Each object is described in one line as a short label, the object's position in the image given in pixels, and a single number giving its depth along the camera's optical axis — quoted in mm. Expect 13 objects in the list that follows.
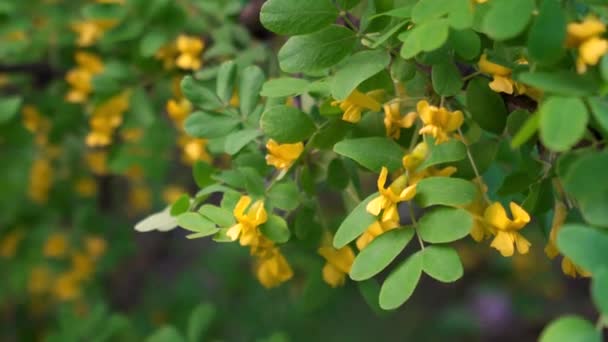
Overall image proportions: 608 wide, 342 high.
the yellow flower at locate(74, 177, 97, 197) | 985
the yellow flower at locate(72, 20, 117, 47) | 798
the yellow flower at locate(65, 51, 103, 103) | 793
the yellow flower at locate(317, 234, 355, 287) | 647
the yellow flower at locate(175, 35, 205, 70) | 737
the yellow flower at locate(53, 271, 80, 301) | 958
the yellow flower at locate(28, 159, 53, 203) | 957
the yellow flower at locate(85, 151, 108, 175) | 910
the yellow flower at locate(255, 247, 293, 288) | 648
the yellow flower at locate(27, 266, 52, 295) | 1096
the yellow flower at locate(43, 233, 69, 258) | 940
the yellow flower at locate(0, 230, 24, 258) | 973
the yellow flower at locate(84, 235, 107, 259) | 986
